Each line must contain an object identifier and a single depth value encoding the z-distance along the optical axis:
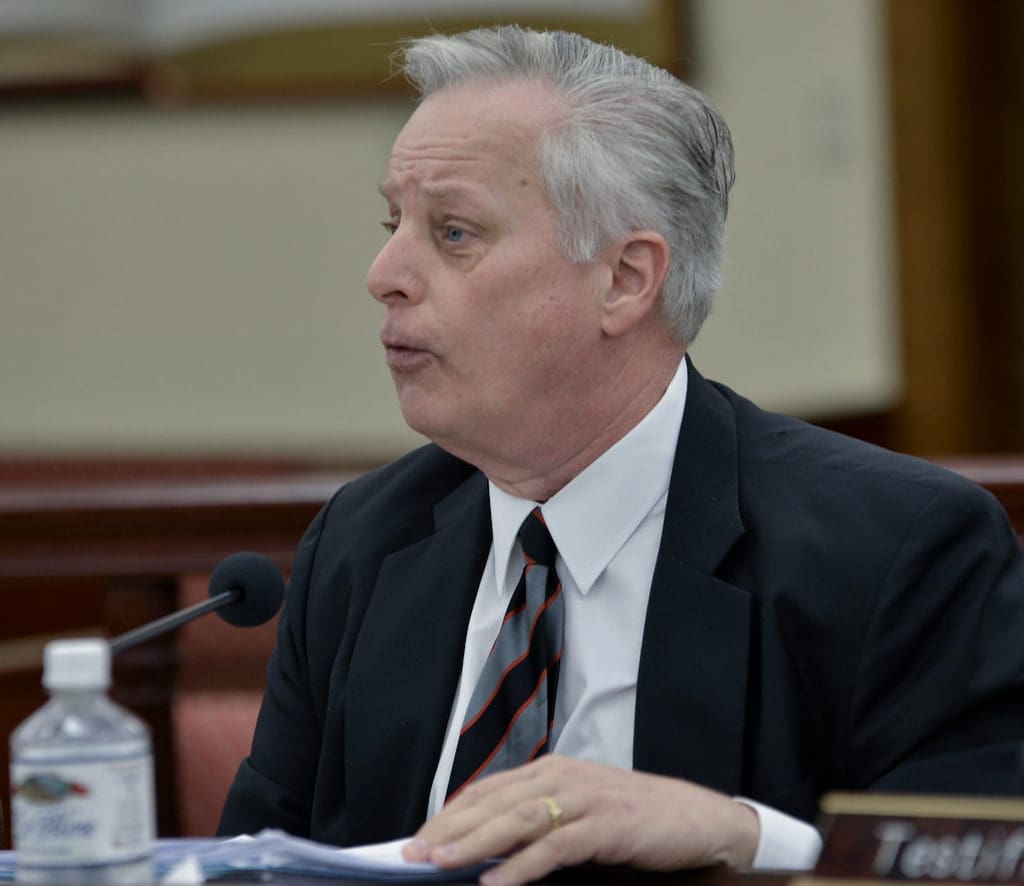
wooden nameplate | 3.41
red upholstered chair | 4.13
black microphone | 3.73
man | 3.72
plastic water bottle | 3.45
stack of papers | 3.51
